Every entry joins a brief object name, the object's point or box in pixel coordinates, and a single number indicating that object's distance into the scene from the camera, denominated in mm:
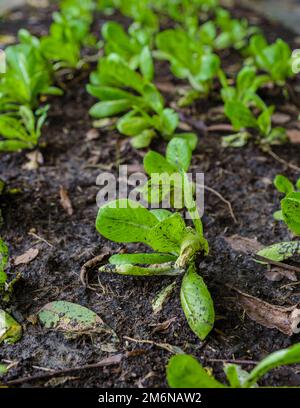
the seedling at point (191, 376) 480
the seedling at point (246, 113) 699
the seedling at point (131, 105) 718
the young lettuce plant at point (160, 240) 541
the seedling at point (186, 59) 795
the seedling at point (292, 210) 545
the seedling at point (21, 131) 696
